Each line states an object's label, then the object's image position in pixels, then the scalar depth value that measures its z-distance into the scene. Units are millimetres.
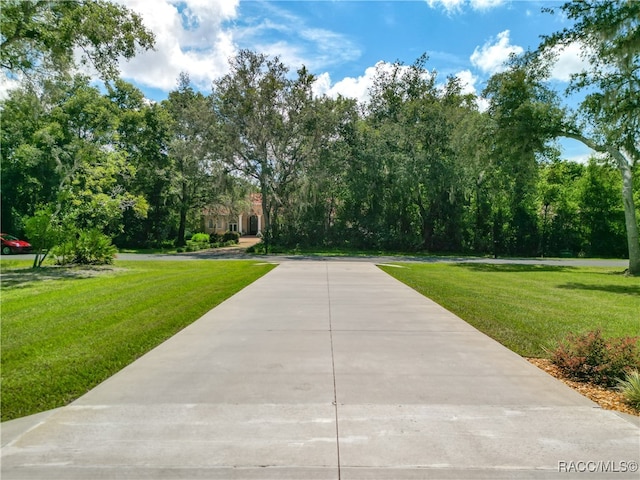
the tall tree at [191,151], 28984
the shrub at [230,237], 39366
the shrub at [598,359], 4512
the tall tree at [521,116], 18375
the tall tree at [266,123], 27688
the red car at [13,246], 25297
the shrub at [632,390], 3822
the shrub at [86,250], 15633
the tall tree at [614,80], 14273
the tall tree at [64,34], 12947
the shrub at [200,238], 34938
